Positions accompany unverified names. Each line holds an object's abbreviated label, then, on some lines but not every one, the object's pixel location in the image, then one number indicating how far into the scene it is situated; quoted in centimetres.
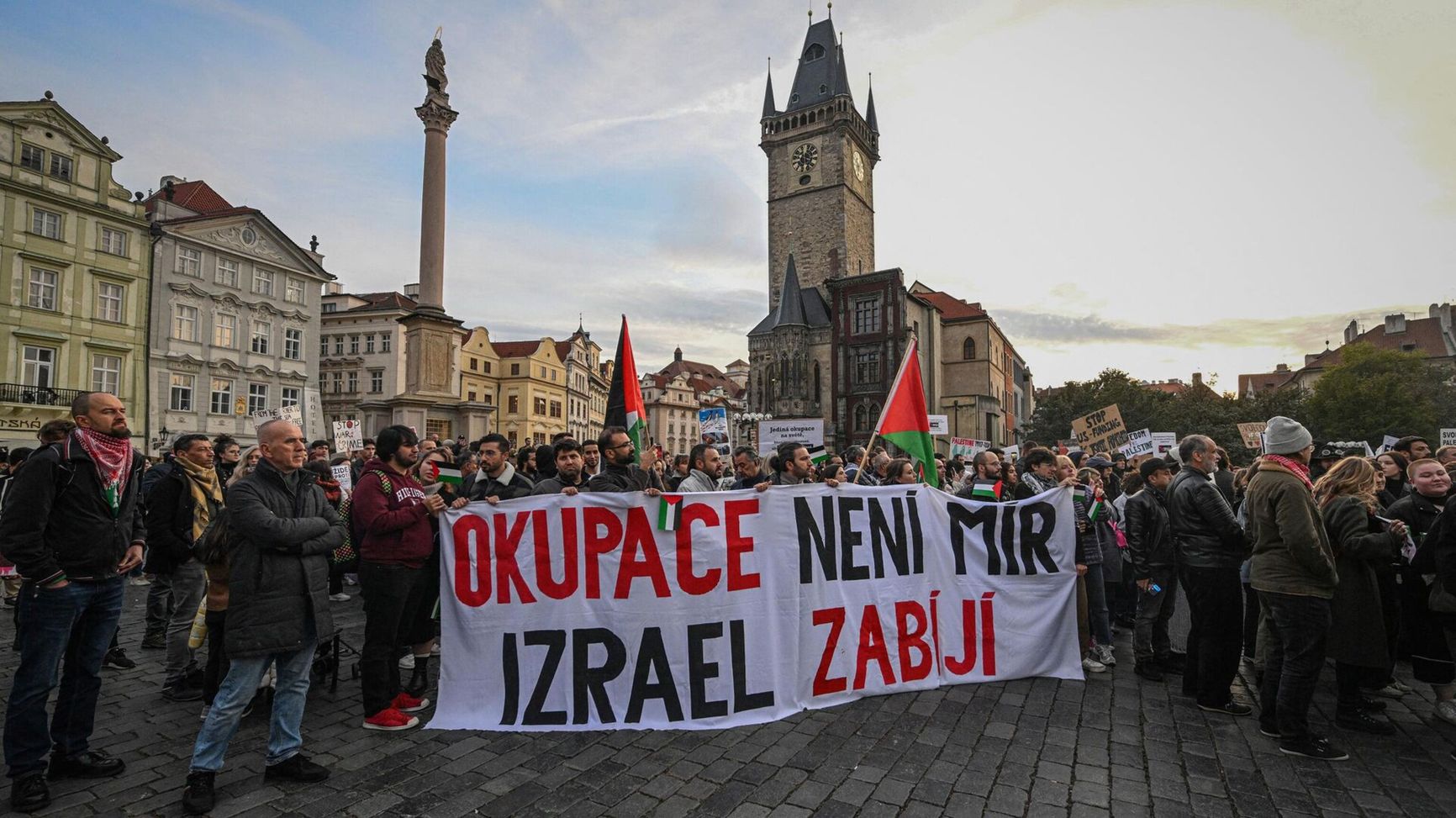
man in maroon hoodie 463
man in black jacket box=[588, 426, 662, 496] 566
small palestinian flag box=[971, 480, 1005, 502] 721
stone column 2111
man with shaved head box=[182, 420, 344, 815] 369
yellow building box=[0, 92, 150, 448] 2936
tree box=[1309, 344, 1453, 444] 4188
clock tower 6134
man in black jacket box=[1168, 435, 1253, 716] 509
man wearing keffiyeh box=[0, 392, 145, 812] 362
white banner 481
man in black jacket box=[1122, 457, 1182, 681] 601
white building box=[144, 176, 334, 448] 3525
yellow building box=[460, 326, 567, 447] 6588
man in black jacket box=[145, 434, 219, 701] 557
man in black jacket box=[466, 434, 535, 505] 573
